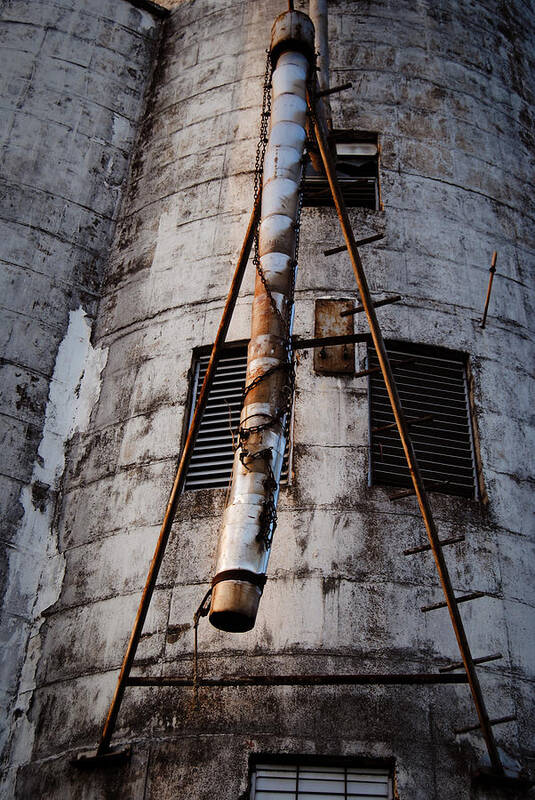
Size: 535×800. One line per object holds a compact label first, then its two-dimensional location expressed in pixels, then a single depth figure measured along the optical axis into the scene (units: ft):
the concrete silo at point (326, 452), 30.58
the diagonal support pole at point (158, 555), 29.68
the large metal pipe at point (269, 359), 28.22
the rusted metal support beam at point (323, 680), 28.91
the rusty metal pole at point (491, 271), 40.19
